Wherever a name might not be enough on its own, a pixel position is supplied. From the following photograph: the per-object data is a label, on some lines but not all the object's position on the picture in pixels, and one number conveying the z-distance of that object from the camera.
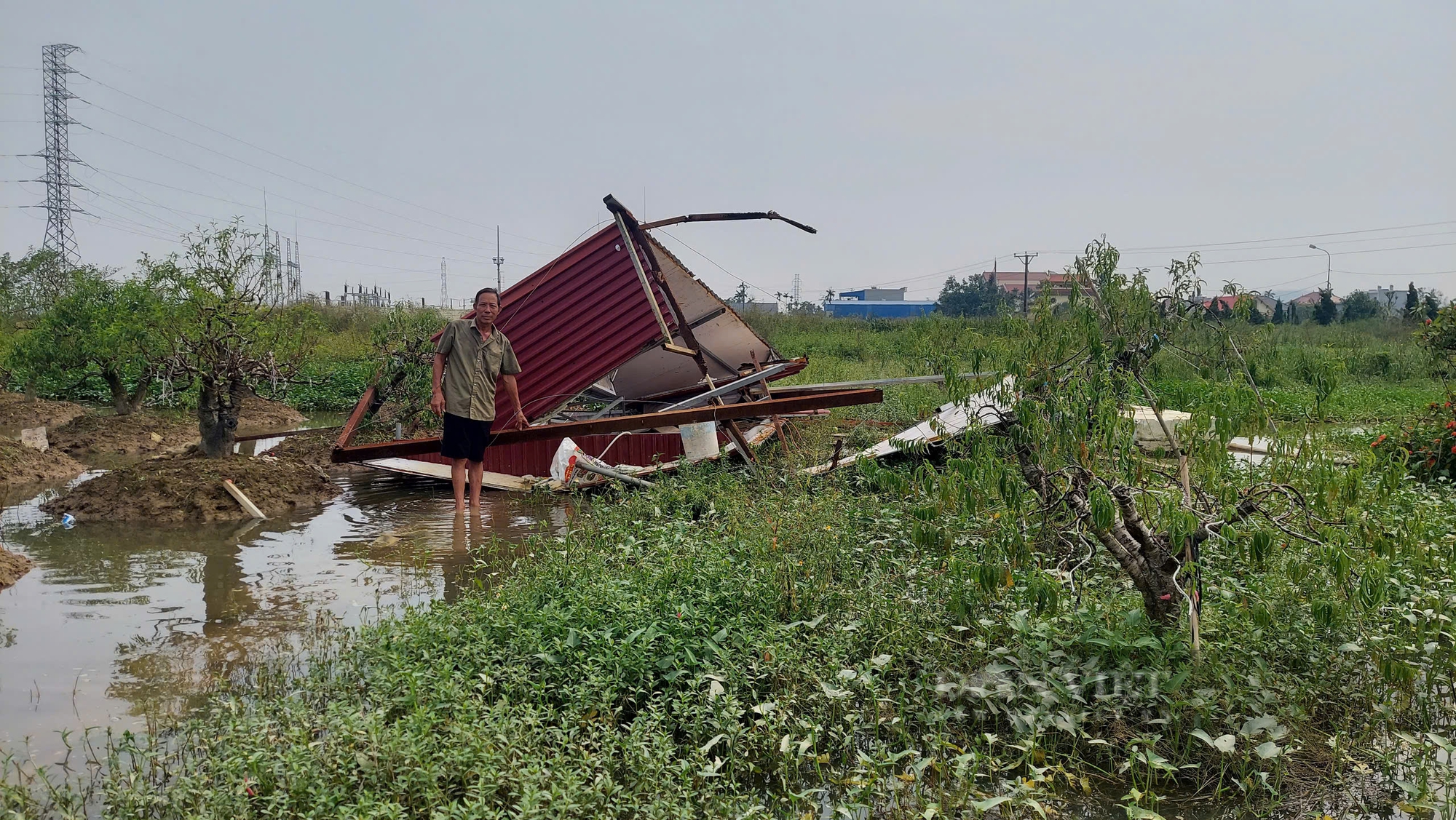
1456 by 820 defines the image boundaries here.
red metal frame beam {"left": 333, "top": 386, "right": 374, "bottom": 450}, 8.29
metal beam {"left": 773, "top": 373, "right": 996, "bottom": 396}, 11.06
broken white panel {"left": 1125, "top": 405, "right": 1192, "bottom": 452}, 9.48
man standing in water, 7.78
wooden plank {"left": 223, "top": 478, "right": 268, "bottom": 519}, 7.57
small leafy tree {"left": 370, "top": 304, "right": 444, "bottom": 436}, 10.77
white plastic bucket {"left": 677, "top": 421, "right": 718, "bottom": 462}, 8.66
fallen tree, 3.66
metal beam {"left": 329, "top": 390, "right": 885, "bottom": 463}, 7.71
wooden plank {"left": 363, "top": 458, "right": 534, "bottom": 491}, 9.02
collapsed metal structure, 8.01
